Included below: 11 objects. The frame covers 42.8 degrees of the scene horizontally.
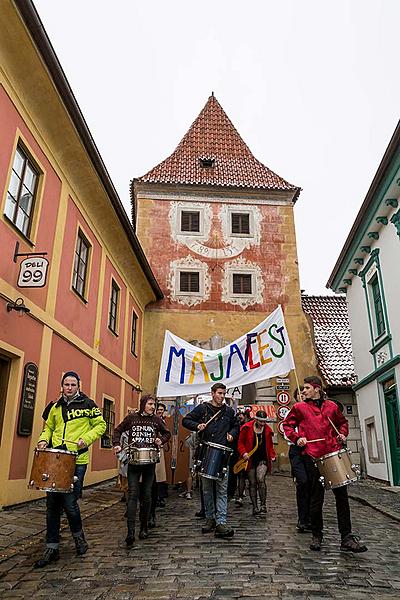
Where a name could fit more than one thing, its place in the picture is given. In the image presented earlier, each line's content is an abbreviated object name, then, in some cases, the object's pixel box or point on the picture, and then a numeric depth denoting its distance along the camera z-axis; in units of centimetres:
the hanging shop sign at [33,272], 810
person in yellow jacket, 510
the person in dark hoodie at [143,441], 617
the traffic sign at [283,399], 1859
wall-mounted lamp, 796
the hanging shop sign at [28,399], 823
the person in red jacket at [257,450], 830
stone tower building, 1972
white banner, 1033
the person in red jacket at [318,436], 547
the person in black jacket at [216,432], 631
